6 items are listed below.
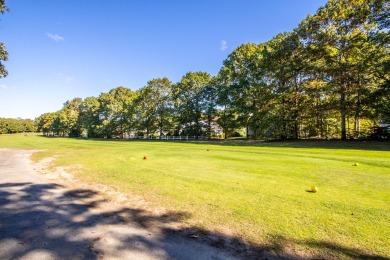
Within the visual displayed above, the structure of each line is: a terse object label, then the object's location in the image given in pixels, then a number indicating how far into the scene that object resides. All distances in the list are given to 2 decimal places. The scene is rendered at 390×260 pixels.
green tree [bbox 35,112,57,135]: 107.64
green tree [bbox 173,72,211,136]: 47.50
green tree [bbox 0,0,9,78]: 14.81
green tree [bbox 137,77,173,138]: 52.69
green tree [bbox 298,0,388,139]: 24.09
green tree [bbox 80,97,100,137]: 68.12
